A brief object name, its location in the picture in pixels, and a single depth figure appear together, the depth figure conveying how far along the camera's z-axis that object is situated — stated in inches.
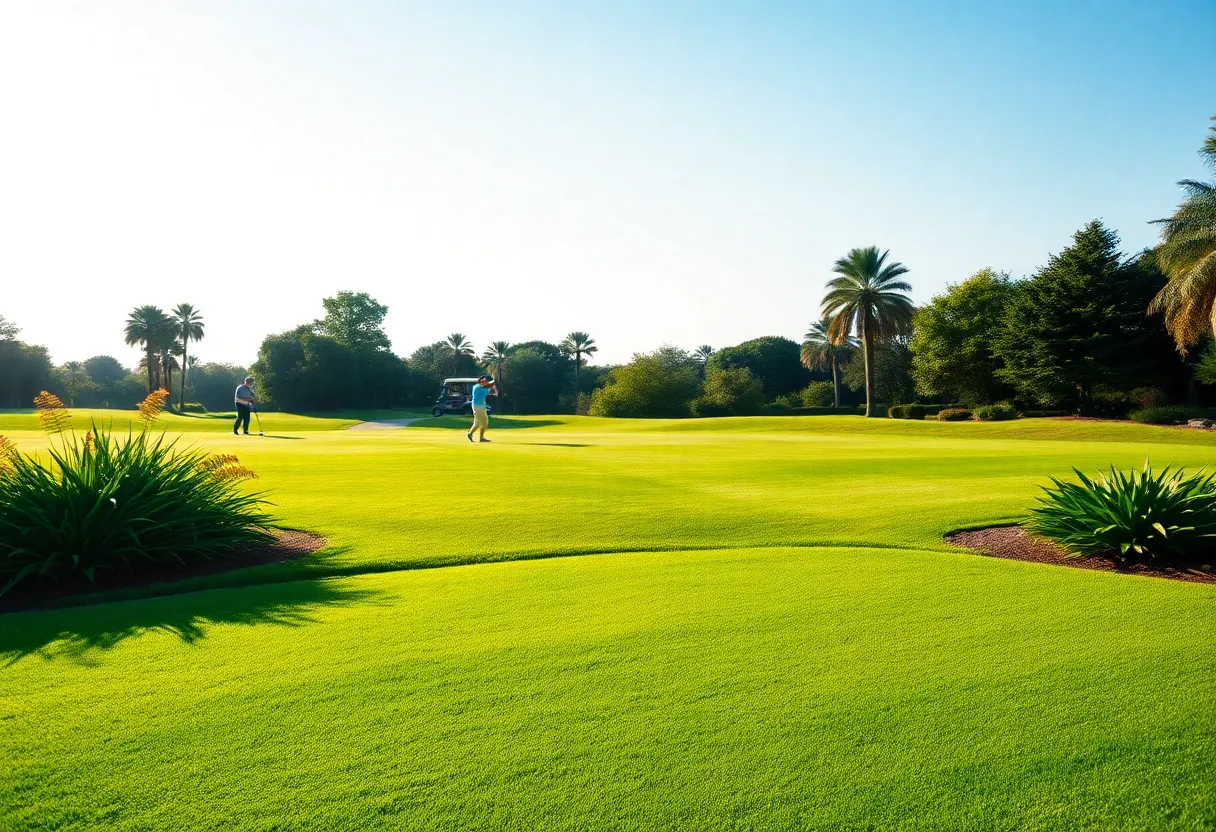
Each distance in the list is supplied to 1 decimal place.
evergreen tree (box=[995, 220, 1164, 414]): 1663.4
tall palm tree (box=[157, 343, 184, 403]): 3152.1
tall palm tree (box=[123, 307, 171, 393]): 3137.3
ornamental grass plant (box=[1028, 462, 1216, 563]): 287.9
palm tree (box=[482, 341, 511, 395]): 3772.1
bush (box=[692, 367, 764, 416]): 2546.8
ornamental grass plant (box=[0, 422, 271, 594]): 258.2
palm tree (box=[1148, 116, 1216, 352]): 1133.1
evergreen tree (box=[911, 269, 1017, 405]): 2215.8
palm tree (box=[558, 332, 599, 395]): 3949.3
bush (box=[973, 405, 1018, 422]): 1710.1
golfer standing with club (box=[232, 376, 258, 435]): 1077.1
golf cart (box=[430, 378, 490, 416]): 2182.5
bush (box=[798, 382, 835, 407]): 3248.0
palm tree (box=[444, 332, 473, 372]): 3921.0
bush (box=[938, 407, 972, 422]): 1772.9
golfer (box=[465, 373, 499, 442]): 900.2
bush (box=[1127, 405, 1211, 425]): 1336.0
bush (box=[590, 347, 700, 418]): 2588.6
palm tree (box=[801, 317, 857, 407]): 3518.7
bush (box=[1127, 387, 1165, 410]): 1788.9
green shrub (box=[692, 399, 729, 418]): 2528.1
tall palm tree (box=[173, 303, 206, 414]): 3366.1
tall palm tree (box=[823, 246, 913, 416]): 2042.3
